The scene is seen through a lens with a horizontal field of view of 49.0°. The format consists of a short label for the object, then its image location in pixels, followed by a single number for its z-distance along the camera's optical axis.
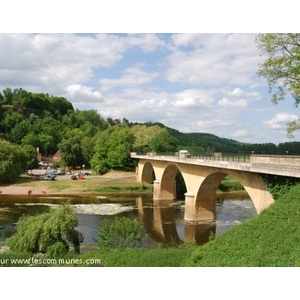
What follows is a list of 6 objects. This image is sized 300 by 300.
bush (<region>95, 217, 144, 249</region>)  17.11
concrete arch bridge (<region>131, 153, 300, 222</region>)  16.33
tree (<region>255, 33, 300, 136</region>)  15.48
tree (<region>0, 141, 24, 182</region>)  47.73
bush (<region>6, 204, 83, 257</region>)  15.54
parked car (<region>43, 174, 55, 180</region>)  52.43
